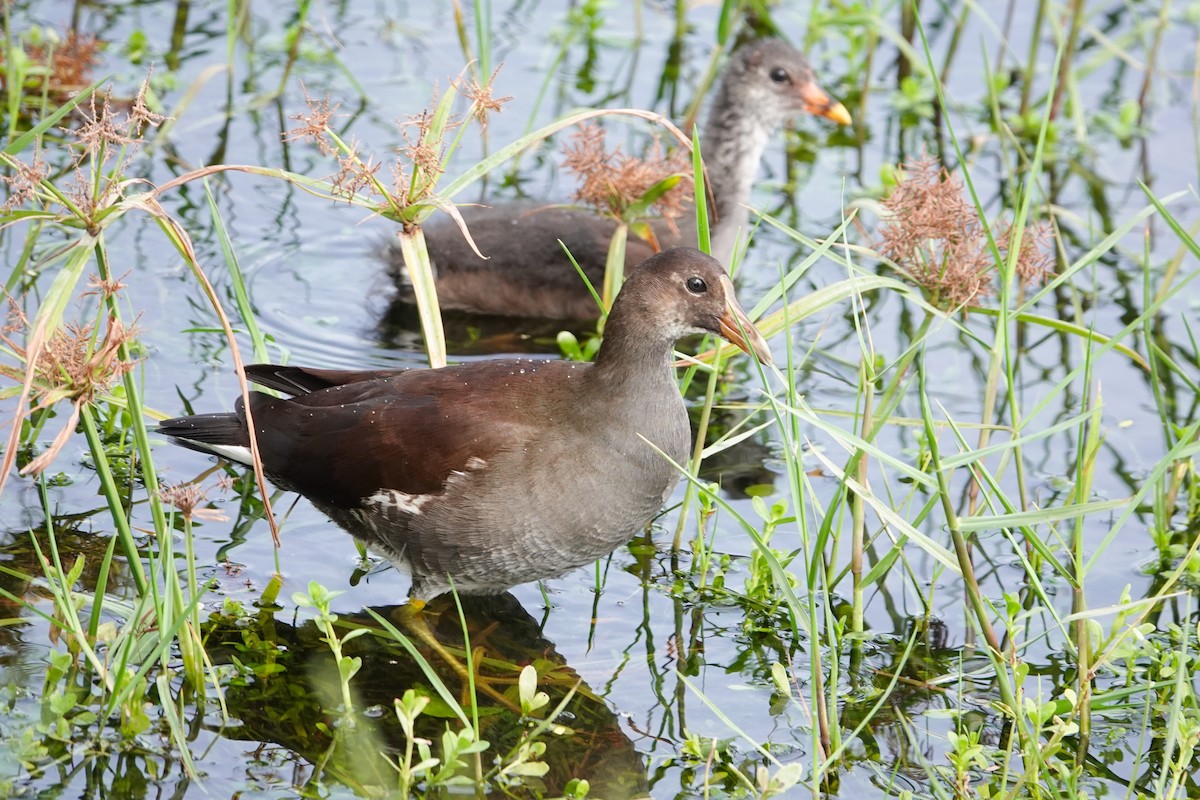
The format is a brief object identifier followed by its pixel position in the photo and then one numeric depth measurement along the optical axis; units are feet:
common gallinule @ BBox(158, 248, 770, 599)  25.03
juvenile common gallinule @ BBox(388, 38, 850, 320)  37.99
